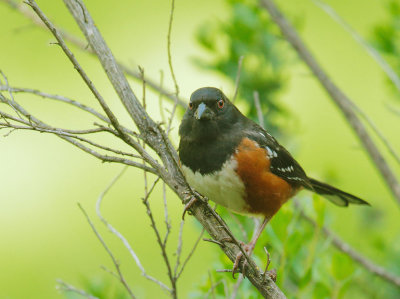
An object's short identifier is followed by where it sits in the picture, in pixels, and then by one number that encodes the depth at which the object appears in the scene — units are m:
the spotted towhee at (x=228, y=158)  5.32
